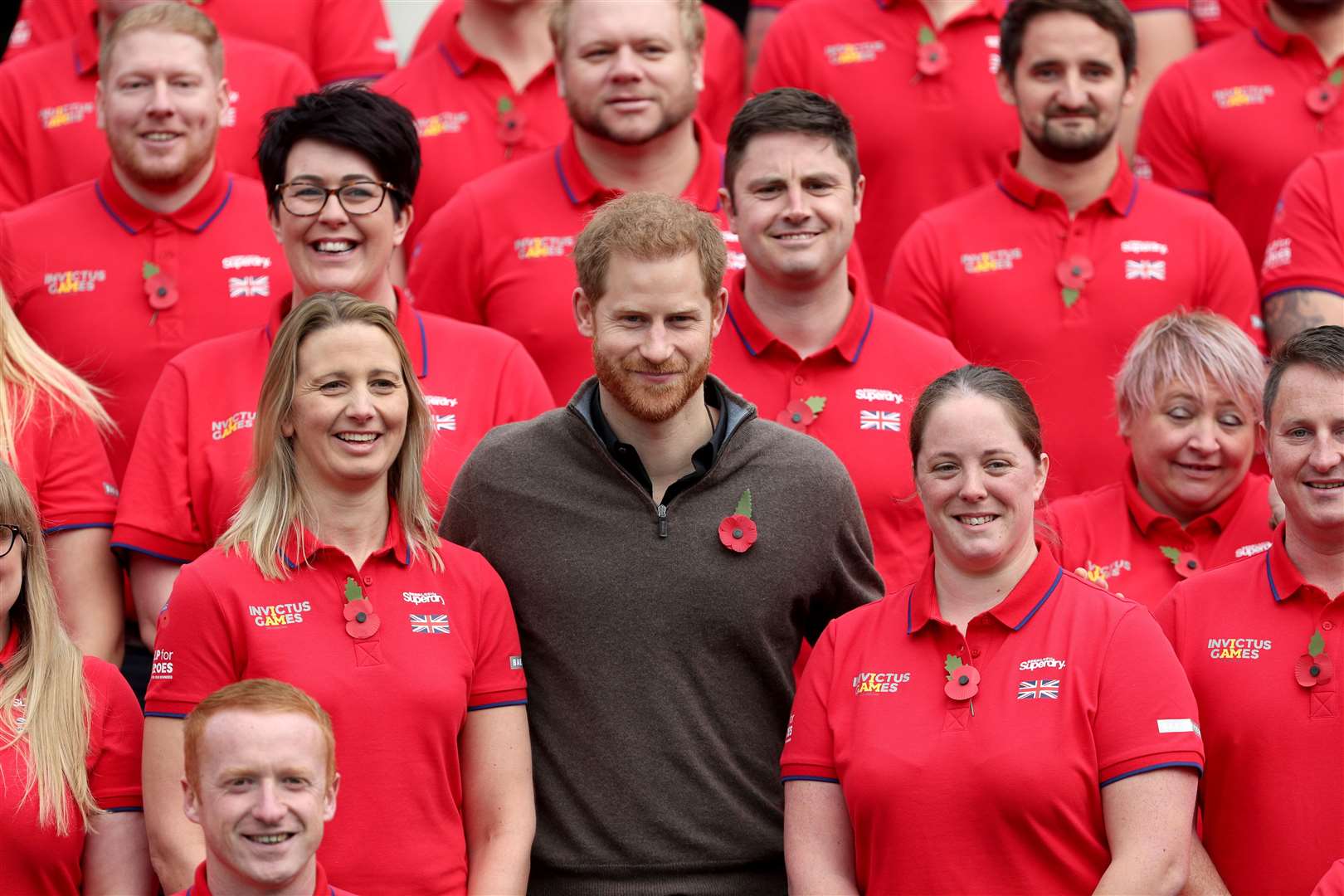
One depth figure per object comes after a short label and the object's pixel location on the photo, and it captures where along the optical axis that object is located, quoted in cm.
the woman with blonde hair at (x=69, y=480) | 1103
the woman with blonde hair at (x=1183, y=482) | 1152
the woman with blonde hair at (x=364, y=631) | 925
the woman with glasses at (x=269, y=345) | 1094
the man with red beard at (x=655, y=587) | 974
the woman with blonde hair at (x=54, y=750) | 920
